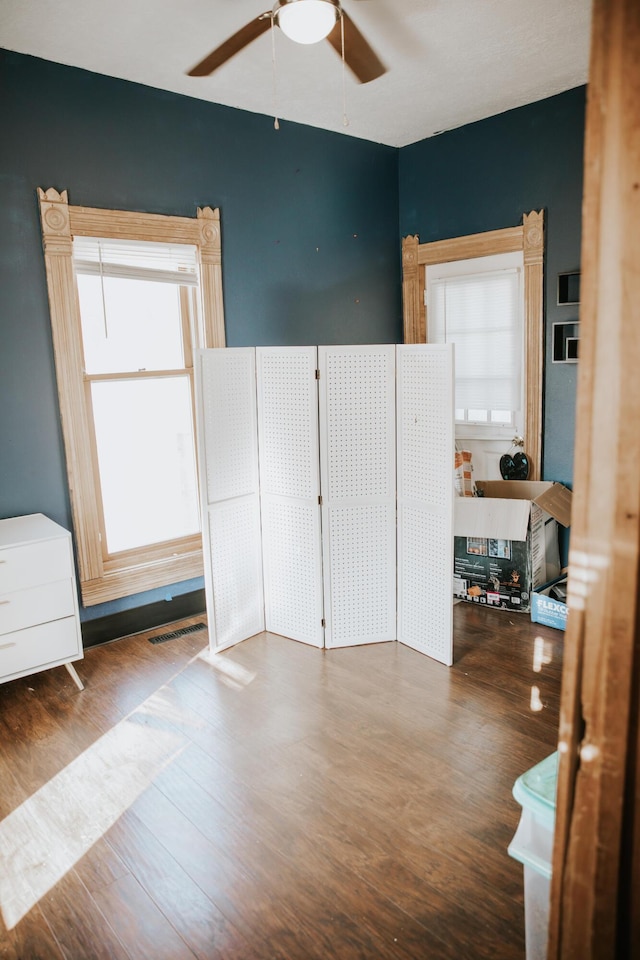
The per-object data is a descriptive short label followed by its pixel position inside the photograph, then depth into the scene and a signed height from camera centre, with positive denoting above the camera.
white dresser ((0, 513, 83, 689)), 3.25 -1.08
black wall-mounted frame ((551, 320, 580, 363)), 4.56 +0.09
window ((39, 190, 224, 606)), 3.84 -0.02
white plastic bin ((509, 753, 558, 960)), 1.39 -0.99
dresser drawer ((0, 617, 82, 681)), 3.31 -1.33
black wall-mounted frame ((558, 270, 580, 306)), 4.59 +0.43
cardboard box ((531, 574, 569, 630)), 4.10 -1.50
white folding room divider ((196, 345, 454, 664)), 3.67 -0.70
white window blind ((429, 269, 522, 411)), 4.98 +0.20
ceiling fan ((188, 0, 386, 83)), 2.52 +1.28
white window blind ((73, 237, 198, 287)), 3.89 +0.64
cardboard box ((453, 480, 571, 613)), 4.32 -1.19
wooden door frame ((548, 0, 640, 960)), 0.79 -0.26
